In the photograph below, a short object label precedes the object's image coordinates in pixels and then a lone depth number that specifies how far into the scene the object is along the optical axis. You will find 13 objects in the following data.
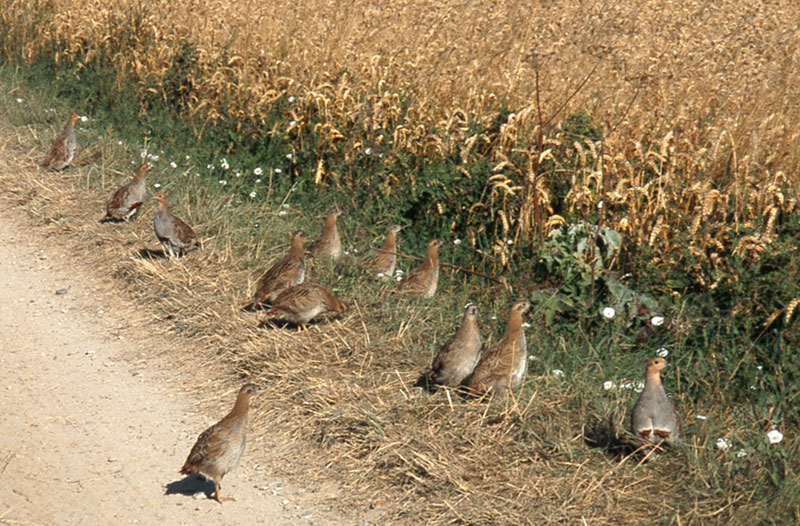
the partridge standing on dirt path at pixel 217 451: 11.80
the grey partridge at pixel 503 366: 13.30
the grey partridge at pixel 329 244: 18.08
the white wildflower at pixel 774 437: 11.73
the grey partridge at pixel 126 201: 19.58
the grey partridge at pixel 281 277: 16.16
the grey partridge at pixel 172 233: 17.92
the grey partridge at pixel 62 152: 22.22
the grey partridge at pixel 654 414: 11.94
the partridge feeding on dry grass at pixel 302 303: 15.30
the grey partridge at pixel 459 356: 13.65
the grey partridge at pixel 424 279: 16.94
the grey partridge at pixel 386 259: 17.83
